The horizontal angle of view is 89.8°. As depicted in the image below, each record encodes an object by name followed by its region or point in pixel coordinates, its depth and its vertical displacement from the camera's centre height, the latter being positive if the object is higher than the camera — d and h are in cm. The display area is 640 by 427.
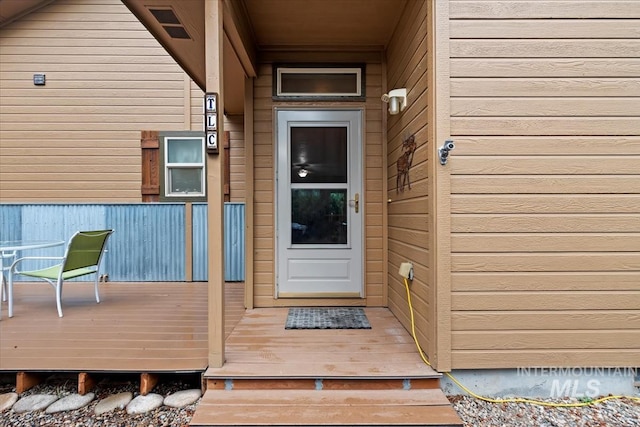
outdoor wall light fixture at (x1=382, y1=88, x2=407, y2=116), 260 +94
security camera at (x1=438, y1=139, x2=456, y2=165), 193 +38
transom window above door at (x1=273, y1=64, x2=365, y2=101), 327 +134
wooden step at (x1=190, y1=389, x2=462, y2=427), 166 -107
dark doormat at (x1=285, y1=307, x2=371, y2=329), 270 -95
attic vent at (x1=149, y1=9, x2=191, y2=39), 217 +136
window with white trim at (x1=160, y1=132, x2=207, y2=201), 456 +68
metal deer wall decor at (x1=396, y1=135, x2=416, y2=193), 247 +41
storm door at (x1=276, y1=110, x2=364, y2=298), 329 +5
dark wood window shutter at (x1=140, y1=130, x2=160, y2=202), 455 +69
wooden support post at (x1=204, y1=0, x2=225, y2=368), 196 +7
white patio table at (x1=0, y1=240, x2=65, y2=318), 279 -30
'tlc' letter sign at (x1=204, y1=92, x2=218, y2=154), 196 +58
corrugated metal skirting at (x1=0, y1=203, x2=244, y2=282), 452 -26
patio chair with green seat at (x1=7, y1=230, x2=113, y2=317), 302 -46
